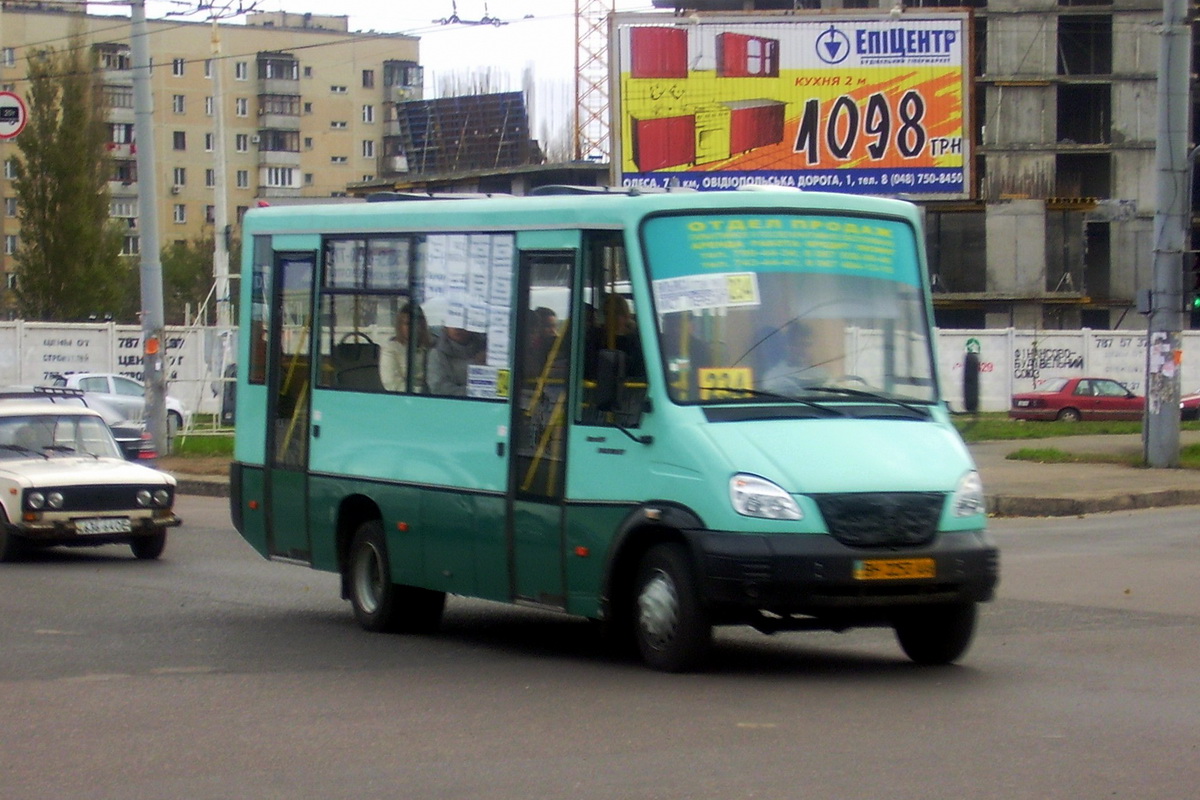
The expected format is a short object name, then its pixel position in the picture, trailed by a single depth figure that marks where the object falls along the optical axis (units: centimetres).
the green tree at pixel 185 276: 9088
